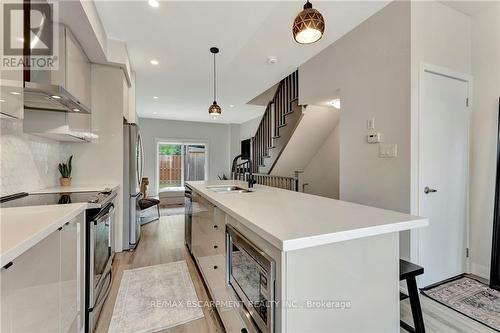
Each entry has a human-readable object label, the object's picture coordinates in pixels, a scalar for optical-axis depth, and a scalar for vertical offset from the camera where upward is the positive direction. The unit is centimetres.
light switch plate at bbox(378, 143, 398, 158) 229 +16
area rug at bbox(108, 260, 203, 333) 180 -122
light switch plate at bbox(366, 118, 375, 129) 251 +46
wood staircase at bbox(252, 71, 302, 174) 406 +80
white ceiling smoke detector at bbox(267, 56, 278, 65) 345 +159
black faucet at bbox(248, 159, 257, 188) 262 -17
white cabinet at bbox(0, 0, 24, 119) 137 +48
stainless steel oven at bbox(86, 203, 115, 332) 165 -77
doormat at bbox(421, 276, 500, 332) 185 -118
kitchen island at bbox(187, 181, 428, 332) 94 -47
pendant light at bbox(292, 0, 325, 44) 158 +97
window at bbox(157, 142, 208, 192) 789 +5
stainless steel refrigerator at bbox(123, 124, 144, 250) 336 -35
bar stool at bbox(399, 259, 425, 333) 143 -84
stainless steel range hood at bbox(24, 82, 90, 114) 156 +51
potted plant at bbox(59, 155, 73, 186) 284 -12
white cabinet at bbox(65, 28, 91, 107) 219 +99
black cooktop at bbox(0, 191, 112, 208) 164 -28
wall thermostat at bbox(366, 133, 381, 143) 244 +30
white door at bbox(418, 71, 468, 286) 225 -9
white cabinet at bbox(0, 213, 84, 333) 87 -56
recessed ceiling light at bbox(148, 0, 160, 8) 226 +158
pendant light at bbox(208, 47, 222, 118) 350 +82
